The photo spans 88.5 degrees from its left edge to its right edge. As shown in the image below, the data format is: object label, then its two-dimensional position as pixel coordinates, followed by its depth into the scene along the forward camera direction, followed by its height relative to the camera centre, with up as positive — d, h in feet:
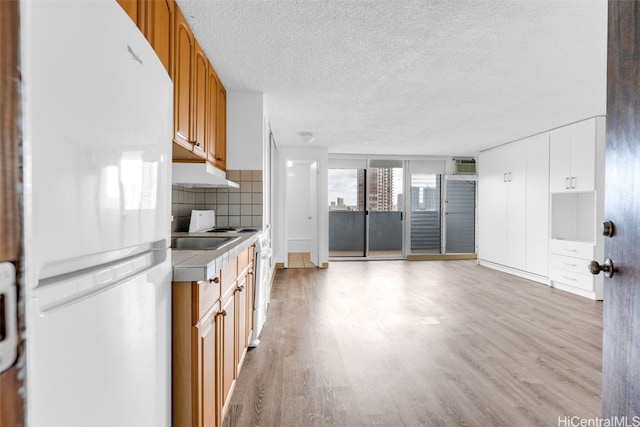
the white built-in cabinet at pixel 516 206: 16.10 +0.25
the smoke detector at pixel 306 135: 16.34 +3.73
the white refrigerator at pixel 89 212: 1.44 -0.02
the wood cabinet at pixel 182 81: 5.93 +2.42
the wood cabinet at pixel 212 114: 8.27 +2.49
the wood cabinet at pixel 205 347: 3.69 -1.81
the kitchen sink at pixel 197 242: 7.62 -0.78
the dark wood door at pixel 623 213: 3.23 -0.01
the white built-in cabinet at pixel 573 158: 13.42 +2.34
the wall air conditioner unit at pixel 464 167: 23.41 +3.12
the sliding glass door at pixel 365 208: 22.97 +0.14
